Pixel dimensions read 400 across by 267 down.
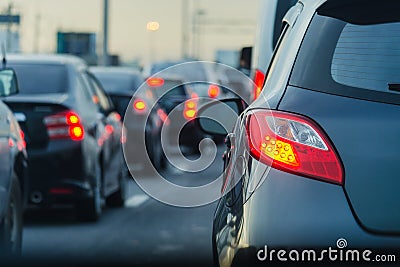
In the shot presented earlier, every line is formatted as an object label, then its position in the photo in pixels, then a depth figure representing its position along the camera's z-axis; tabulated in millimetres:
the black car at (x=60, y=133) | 10805
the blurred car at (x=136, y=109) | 16641
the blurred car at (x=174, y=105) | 19547
